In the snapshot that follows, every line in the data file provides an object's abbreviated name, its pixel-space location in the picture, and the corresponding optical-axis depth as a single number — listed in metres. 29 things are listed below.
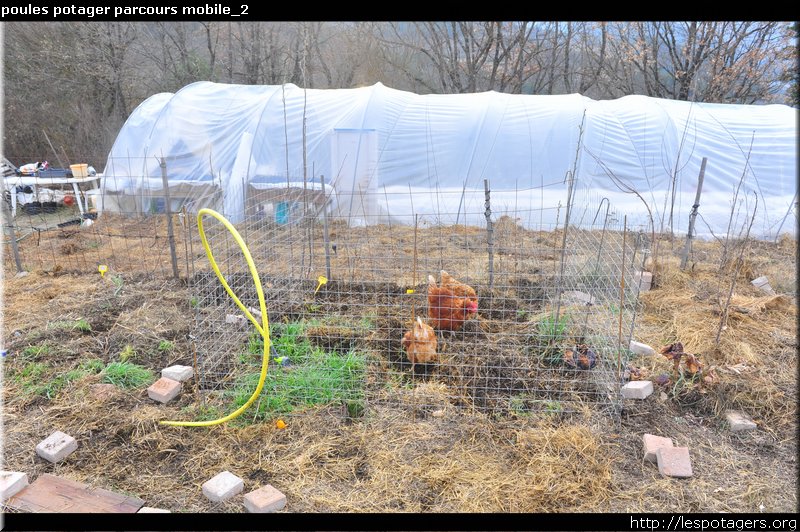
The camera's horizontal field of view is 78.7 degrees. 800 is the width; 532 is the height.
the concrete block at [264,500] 2.53
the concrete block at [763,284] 5.81
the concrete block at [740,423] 3.29
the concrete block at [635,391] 3.55
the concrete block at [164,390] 3.47
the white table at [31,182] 8.67
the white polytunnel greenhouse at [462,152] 8.84
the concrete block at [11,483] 2.61
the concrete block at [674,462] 2.84
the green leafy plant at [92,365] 3.84
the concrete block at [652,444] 2.96
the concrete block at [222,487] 2.64
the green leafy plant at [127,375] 3.67
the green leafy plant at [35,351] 4.01
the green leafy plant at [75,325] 4.43
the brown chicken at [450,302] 3.97
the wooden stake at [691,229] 6.44
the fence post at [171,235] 5.53
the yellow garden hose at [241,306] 2.75
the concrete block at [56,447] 2.92
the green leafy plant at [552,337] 3.86
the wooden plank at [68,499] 2.56
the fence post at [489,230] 4.97
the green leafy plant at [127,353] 4.00
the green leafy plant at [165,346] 4.16
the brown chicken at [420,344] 3.67
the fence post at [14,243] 5.90
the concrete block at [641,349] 4.15
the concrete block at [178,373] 3.69
